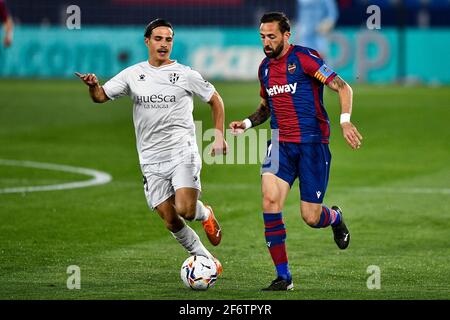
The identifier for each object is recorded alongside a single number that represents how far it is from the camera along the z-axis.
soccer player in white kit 10.64
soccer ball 9.86
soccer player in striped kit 10.23
